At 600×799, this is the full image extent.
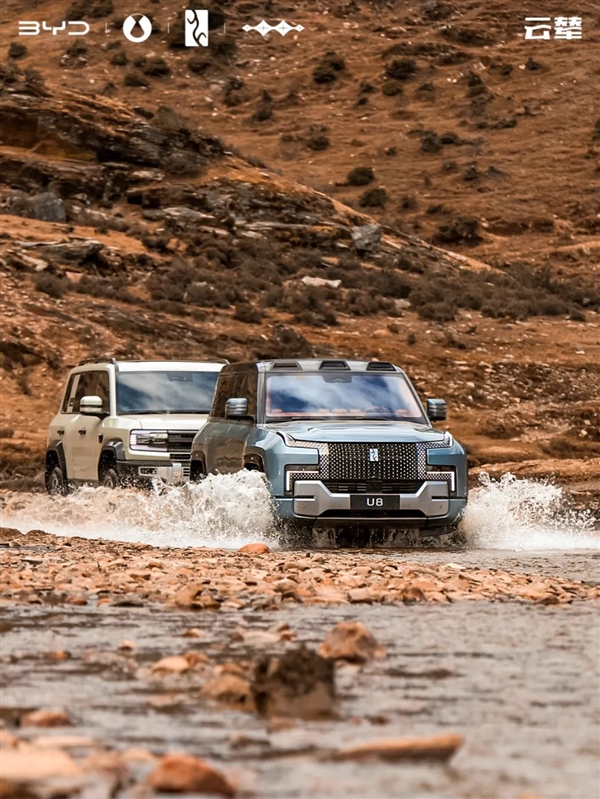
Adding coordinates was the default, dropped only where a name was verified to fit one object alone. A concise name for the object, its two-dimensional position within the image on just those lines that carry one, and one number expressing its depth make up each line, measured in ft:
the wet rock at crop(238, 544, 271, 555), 89.35
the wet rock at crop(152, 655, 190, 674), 42.09
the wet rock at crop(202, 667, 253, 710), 37.27
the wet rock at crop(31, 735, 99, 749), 31.71
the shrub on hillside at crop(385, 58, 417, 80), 507.71
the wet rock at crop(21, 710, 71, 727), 34.37
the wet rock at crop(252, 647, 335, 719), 36.40
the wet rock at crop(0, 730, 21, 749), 31.07
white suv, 119.34
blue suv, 96.32
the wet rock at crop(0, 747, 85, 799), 26.81
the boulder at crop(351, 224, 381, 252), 329.31
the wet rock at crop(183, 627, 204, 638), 50.52
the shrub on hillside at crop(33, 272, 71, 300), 248.93
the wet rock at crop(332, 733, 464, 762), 30.14
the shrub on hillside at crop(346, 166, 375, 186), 446.65
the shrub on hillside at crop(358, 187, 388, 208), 433.07
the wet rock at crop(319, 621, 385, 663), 44.83
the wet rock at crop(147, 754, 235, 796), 26.78
